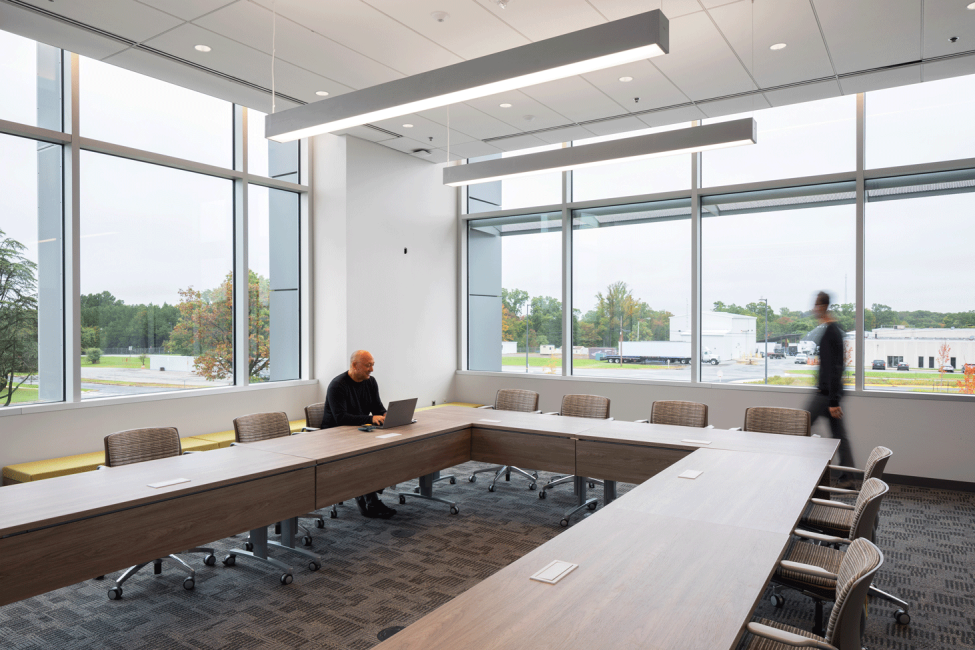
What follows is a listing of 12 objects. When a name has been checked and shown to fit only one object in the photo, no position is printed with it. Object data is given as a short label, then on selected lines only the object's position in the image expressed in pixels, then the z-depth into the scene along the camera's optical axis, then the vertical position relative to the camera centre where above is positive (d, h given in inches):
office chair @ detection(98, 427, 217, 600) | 141.9 -31.6
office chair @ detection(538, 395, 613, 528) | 220.4 -32.8
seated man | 190.7 -26.9
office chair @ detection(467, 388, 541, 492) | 237.3 -33.0
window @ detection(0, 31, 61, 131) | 194.5 +81.1
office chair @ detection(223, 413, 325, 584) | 150.0 -53.3
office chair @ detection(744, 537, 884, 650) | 67.3 -34.6
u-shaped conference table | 67.3 -33.5
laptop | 185.3 -29.0
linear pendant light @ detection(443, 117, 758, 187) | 162.6 +51.8
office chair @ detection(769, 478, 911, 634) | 98.0 -43.8
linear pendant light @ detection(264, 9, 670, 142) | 102.1 +48.8
